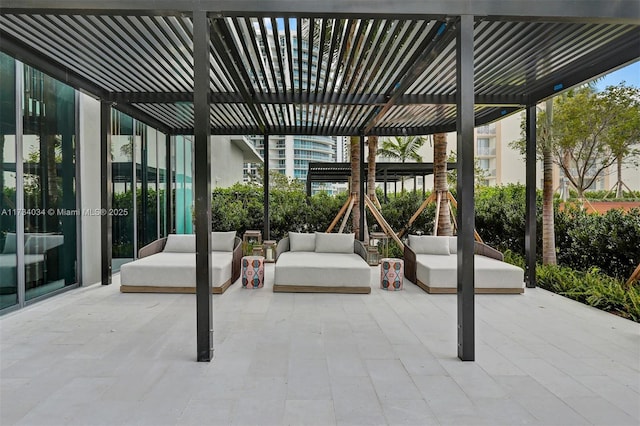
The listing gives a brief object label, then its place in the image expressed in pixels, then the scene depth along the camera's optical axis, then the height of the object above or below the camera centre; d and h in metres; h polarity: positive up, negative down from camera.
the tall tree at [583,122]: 9.86 +2.52
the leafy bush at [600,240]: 5.36 -0.52
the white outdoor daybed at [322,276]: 5.64 -1.05
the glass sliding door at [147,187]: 8.02 +0.58
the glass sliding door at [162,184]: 9.06 +0.71
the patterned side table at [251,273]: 6.02 -1.06
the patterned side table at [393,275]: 5.92 -1.09
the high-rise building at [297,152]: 67.94 +11.89
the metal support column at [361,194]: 8.56 +0.40
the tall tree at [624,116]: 9.30 +2.53
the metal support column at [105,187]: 6.15 +0.43
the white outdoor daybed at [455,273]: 5.64 -1.03
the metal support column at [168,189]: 9.20 +0.60
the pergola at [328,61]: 3.20 +2.00
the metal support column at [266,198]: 8.66 +0.32
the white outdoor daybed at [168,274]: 5.55 -1.01
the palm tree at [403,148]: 18.17 +3.31
